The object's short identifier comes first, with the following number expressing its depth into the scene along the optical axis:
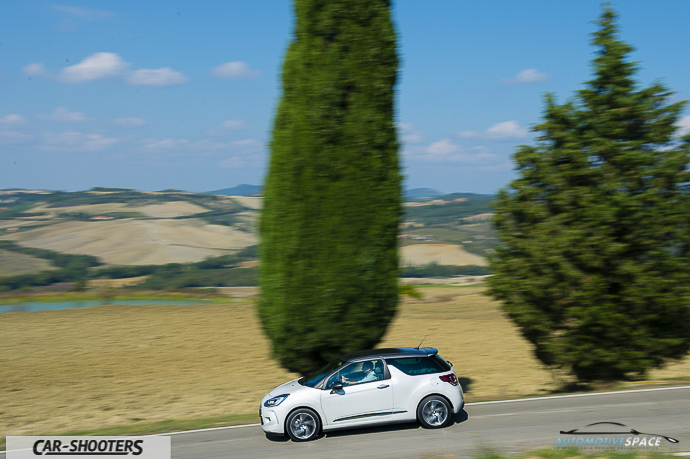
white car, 10.41
